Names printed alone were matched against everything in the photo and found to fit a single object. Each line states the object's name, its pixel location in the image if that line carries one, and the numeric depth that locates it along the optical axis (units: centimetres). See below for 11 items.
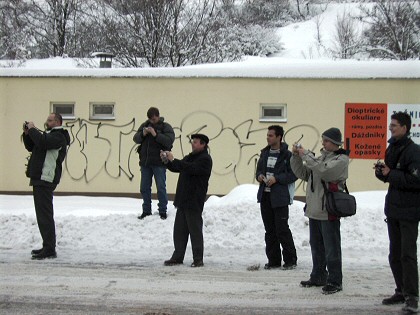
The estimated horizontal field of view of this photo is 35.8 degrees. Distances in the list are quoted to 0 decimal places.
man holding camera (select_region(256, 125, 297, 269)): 858
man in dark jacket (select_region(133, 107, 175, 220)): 1106
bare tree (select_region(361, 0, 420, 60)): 2538
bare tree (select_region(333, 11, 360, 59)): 4006
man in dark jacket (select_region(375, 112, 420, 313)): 639
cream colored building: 1504
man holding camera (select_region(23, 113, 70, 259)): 910
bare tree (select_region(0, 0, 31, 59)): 3634
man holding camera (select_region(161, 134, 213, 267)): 878
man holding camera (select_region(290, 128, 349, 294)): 714
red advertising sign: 1482
